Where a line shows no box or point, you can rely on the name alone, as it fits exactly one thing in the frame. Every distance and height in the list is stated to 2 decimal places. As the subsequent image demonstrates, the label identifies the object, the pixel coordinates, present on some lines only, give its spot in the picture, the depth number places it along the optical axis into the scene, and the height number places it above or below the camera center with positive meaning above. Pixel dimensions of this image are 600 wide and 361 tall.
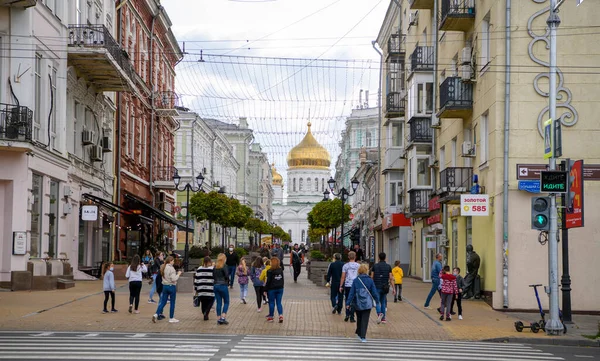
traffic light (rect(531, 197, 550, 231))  20.12 +0.39
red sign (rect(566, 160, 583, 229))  20.73 +0.81
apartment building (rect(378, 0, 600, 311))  25.69 +2.98
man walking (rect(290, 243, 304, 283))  40.53 -1.44
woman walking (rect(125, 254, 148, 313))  22.80 -1.21
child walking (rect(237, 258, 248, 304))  26.89 -1.37
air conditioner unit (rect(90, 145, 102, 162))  36.34 +3.02
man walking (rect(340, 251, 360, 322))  22.28 -1.07
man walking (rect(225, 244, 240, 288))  31.98 -1.05
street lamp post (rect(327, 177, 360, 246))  42.02 +2.14
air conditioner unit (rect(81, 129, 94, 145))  35.25 +3.54
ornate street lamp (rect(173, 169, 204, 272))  40.91 +2.22
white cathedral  176.12 +8.99
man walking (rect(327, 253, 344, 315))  23.81 -1.24
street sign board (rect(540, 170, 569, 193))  19.98 +1.14
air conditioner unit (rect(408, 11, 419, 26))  42.50 +9.90
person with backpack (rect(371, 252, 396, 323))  23.05 -1.16
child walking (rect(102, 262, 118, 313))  22.72 -1.33
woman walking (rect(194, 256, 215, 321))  20.86 -1.16
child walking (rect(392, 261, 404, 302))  28.66 -1.42
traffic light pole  19.81 +0.52
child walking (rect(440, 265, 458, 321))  22.59 -1.36
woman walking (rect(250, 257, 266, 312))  24.84 -1.34
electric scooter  19.89 -2.00
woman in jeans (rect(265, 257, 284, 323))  21.22 -1.21
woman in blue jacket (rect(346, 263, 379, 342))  17.77 -1.33
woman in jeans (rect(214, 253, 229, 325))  20.59 -1.30
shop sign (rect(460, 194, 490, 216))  26.50 +0.80
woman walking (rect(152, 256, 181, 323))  20.75 -1.28
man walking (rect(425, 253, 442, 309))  25.58 -1.21
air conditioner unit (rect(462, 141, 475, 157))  29.74 +2.66
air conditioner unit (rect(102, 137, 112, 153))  37.91 +3.48
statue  27.69 -1.35
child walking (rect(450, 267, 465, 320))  23.16 -1.74
